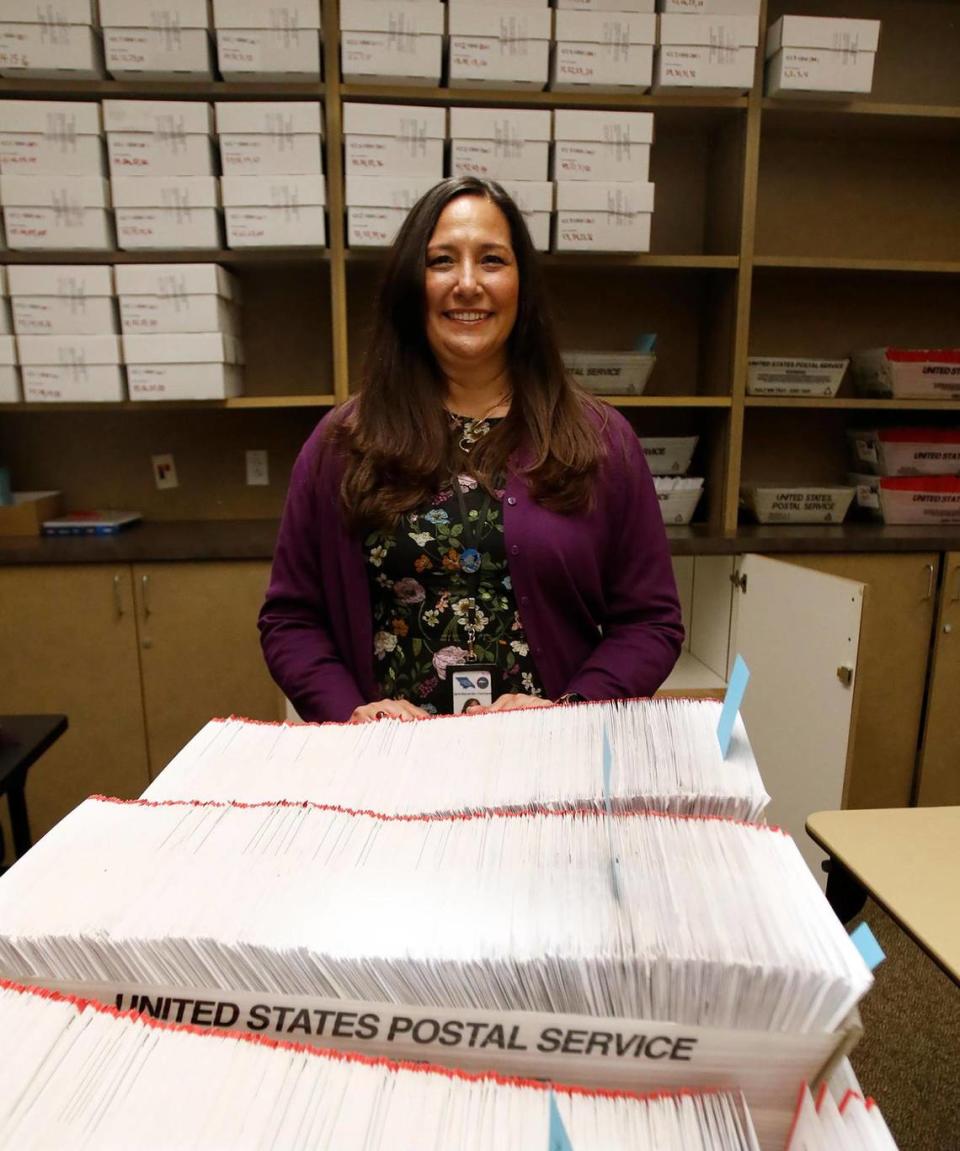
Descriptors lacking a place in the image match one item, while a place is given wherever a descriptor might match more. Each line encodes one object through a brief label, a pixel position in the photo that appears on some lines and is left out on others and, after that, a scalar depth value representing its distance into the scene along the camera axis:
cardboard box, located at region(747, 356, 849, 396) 2.33
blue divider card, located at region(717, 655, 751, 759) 0.51
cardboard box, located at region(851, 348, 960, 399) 2.31
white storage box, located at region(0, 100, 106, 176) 1.95
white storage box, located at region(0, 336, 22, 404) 2.06
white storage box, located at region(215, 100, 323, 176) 1.96
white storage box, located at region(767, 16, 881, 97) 2.01
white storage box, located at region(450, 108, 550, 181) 1.99
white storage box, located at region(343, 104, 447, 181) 1.97
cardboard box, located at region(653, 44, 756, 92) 2.01
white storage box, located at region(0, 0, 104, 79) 1.90
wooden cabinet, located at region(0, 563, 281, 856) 2.10
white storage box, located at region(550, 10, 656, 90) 1.96
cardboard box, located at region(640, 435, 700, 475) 2.39
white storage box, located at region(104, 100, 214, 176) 1.96
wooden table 0.82
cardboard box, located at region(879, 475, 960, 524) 2.37
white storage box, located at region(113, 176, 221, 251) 1.99
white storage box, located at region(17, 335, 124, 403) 2.06
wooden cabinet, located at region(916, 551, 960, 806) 2.19
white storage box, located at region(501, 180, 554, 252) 2.03
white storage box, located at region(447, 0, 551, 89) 1.93
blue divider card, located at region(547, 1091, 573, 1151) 0.27
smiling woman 1.04
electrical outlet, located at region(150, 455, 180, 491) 2.59
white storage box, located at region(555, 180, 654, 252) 2.05
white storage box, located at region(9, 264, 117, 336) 2.03
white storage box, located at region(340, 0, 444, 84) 1.92
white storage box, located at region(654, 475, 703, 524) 2.35
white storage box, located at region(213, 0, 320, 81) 1.91
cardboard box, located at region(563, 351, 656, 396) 2.26
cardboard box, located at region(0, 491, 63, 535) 2.22
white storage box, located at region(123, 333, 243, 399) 2.07
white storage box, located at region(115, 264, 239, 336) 2.03
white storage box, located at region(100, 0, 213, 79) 1.91
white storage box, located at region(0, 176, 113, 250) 1.99
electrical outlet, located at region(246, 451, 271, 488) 2.61
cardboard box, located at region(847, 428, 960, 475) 2.38
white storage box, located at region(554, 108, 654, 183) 2.01
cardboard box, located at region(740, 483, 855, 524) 2.41
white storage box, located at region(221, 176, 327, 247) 1.99
